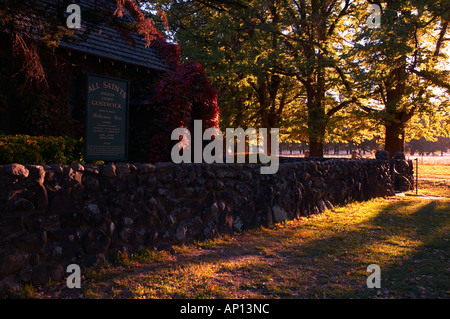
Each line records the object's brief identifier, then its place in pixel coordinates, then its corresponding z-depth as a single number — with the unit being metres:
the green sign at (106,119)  7.35
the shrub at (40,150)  6.32
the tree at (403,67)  15.62
